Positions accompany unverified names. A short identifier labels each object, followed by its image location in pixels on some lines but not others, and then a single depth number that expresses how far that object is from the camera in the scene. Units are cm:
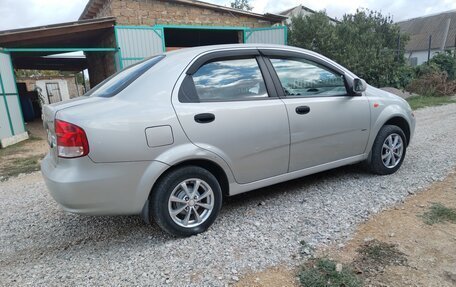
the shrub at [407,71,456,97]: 1419
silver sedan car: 263
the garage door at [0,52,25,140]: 874
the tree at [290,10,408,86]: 1397
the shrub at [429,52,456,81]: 1664
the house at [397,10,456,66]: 3219
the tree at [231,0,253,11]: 3866
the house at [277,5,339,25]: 2023
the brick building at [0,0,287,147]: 919
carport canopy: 902
